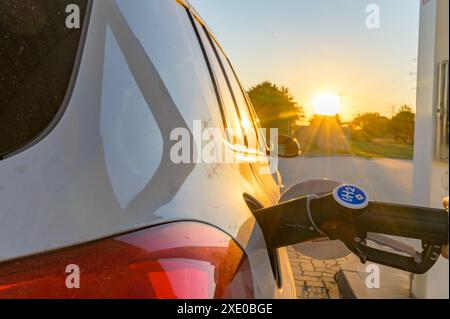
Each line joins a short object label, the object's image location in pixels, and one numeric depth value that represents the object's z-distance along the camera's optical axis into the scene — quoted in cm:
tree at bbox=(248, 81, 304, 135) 2213
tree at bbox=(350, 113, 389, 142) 1984
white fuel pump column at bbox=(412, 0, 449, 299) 312
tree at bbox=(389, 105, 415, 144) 1582
